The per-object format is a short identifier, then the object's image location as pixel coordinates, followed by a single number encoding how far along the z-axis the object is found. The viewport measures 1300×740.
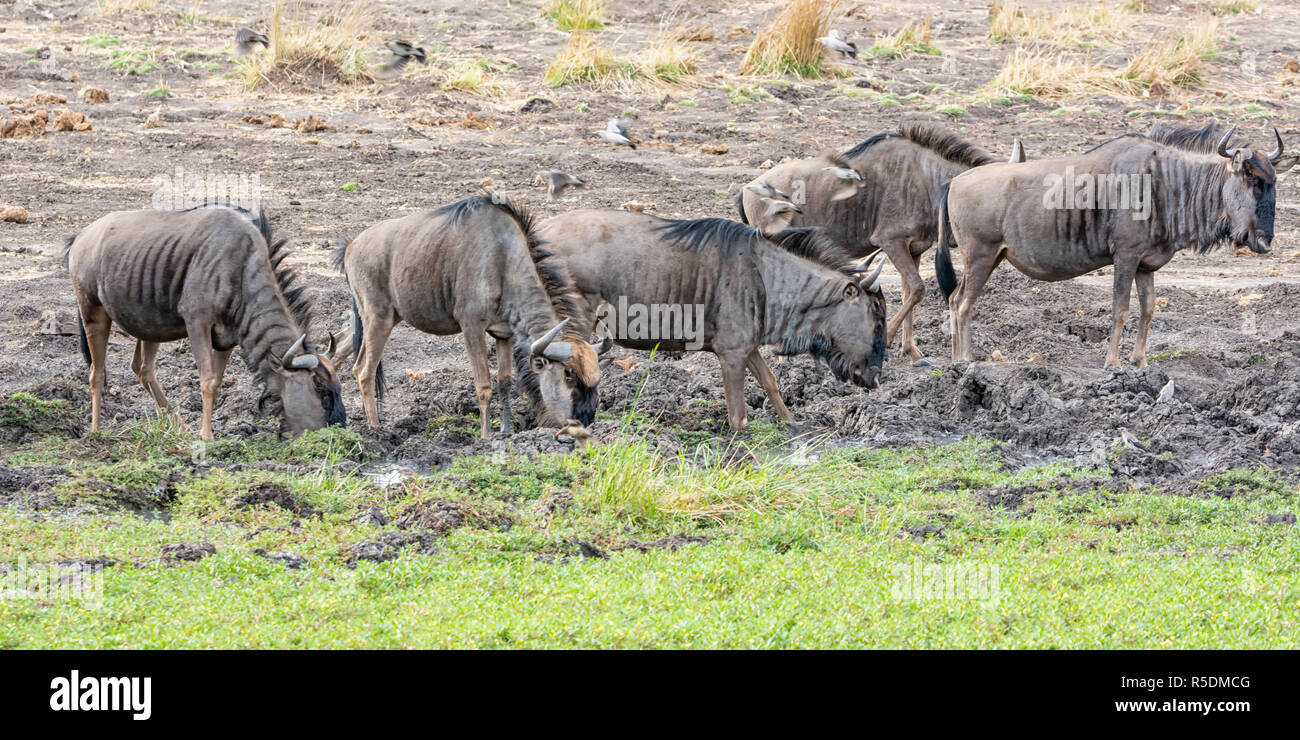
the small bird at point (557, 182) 14.88
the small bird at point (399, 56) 18.88
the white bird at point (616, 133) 16.98
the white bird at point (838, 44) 19.12
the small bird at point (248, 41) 18.89
